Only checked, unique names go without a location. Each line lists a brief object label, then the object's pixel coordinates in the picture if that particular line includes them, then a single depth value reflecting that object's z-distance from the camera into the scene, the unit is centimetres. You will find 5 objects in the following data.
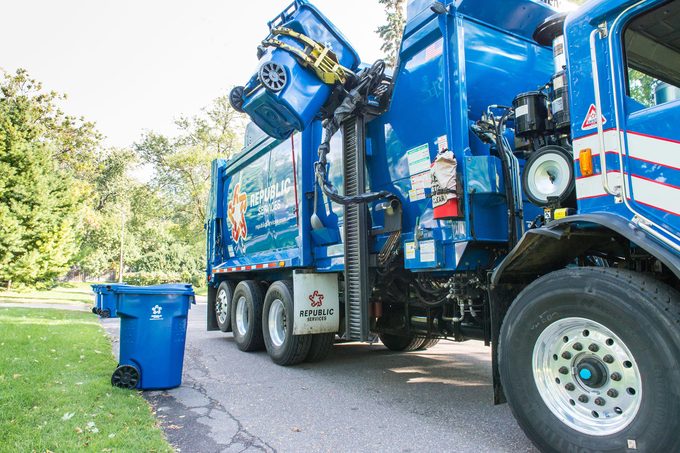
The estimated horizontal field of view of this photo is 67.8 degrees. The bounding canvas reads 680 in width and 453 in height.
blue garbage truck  256
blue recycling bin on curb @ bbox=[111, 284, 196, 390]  494
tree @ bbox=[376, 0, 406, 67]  2084
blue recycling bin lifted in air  488
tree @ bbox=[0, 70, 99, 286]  1933
